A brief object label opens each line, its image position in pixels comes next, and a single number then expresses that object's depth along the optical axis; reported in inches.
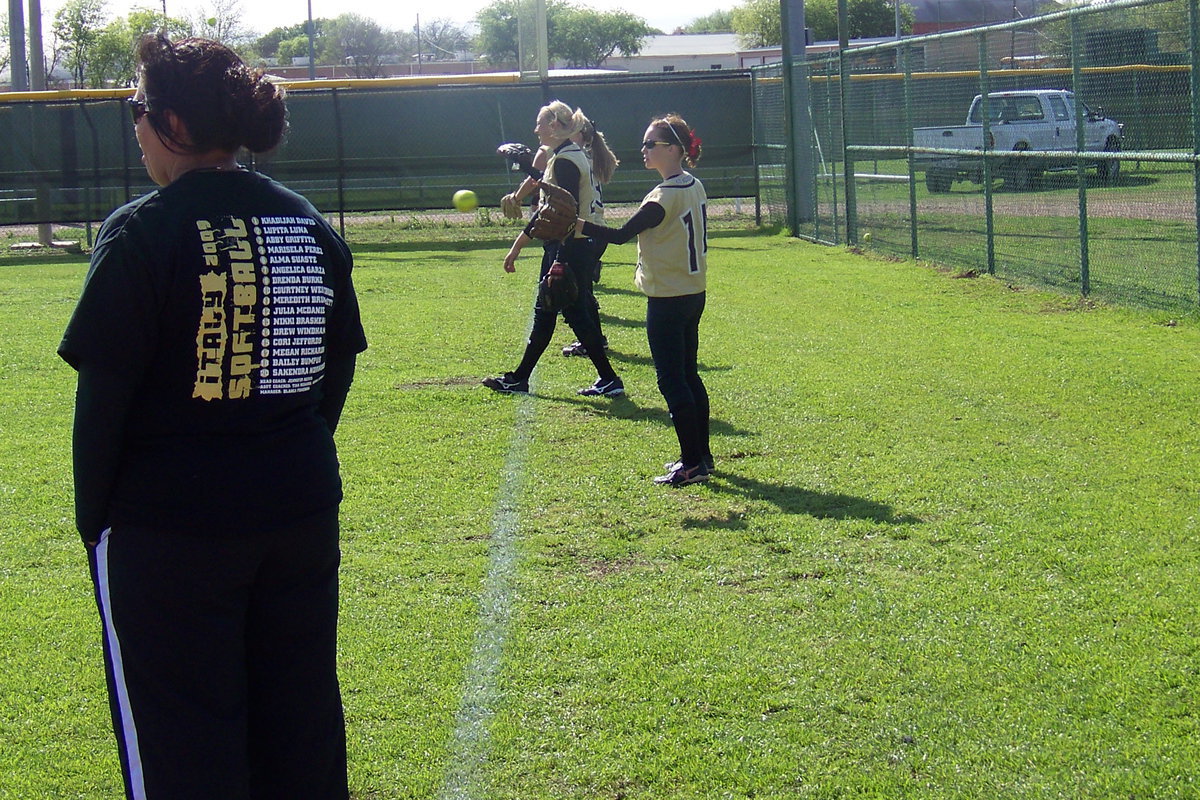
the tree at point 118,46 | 2169.0
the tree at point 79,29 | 2148.1
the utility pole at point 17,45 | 973.2
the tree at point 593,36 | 3575.3
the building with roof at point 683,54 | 2844.5
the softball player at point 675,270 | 259.6
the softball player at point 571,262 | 339.0
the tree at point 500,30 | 3694.1
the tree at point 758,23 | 2925.7
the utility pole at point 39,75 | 841.5
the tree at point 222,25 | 2288.4
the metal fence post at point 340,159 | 856.3
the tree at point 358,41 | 3924.7
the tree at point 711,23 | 5027.8
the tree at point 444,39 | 4239.7
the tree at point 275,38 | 4353.8
